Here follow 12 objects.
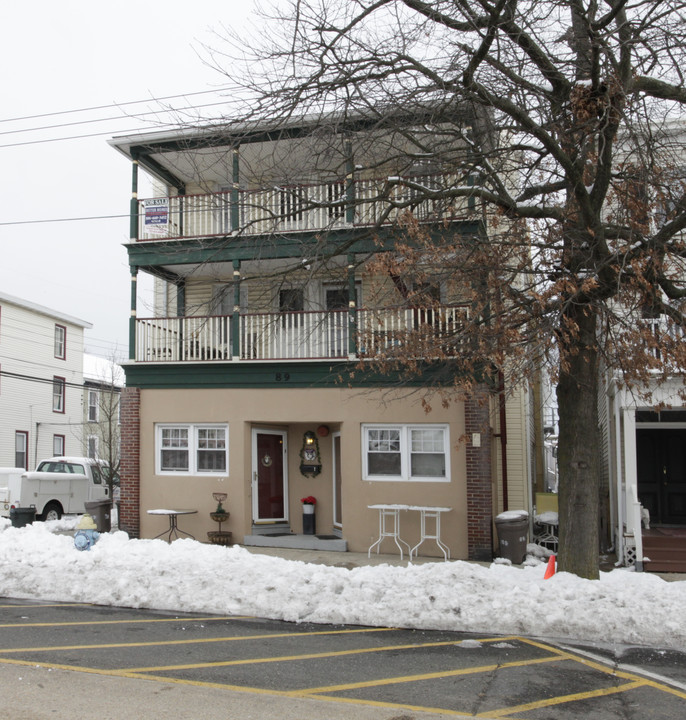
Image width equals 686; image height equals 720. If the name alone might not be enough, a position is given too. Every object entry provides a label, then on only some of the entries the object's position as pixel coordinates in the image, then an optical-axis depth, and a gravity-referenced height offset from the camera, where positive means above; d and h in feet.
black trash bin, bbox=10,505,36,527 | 54.39 -6.97
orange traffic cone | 30.68 -6.48
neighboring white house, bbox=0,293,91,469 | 99.14 +5.91
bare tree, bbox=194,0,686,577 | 28.55 +10.07
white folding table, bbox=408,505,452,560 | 44.60 -6.67
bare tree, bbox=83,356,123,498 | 93.03 +1.36
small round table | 48.44 -6.73
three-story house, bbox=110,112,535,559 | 46.84 +0.68
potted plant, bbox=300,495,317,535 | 52.15 -7.04
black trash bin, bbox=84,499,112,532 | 54.03 -6.73
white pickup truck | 63.10 -5.96
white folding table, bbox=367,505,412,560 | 45.21 -6.70
